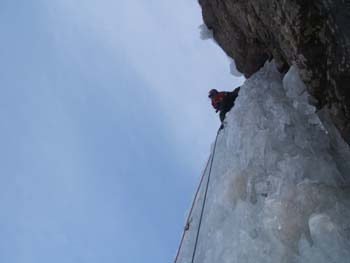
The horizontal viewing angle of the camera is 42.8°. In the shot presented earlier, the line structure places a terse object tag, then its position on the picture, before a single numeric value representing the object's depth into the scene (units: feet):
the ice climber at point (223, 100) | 27.58
